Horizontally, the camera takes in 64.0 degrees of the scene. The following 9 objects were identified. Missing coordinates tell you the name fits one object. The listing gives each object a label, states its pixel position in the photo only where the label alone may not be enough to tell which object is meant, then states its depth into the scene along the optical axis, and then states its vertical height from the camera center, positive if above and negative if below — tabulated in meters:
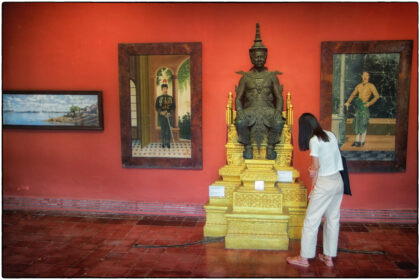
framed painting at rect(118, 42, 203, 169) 5.51 +0.41
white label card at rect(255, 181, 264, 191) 4.41 -0.73
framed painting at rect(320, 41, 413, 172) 5.18 +0.48
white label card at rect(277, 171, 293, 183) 4.73 -0.65
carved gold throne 4.26 -0.92
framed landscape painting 5.73 +0.34
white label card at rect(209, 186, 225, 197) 4.72 -0.86
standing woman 3.53 -0.57
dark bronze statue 4.71 +0.36
